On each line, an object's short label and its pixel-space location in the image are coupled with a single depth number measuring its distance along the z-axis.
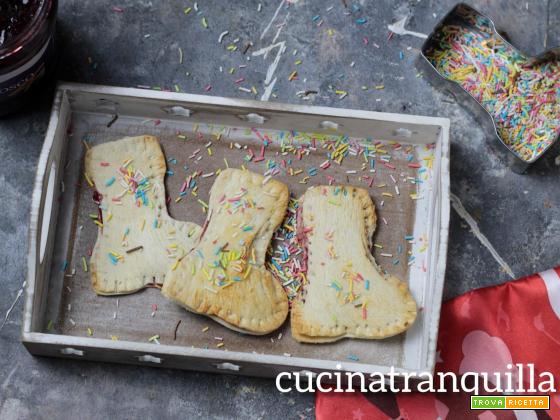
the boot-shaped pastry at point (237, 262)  1.37
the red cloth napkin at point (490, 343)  1.44
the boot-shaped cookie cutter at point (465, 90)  1.48
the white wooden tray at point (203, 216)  1.35
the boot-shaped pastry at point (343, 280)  1.39
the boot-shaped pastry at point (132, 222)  1.39
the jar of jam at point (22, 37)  1.27
